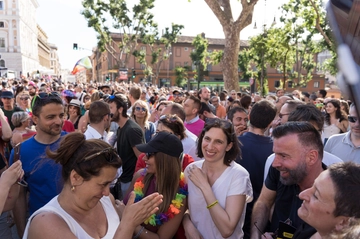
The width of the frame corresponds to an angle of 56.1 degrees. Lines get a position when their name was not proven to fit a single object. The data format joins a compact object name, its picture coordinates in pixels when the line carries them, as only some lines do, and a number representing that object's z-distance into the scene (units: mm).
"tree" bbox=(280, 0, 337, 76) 16547
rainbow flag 21719
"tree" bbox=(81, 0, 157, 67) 34500
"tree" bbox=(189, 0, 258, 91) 11516
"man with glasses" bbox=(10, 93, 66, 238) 2994
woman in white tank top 1847
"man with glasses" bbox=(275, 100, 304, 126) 4352
